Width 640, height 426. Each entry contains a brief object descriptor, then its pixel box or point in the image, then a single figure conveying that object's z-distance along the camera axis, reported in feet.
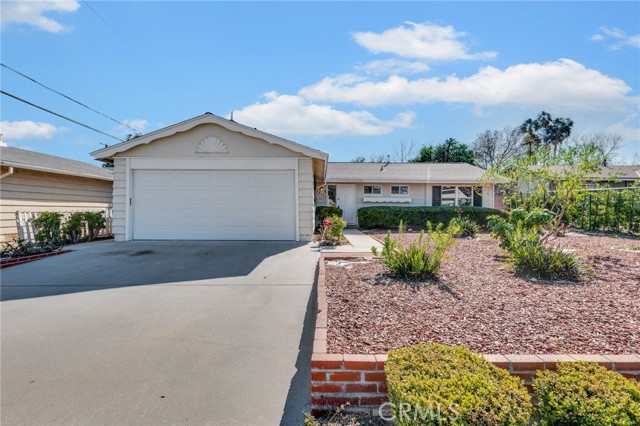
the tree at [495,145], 114.32
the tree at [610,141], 120.26
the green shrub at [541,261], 15.53
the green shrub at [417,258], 15.14
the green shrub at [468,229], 35.17
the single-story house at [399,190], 58.49
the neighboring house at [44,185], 29.60
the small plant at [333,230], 30.71
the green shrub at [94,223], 36.26
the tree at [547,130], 107.04
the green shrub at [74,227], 33.94
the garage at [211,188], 32.96
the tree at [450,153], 103.04
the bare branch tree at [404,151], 123.24
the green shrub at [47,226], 30.68
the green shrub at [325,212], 49.02
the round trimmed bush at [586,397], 5.33
